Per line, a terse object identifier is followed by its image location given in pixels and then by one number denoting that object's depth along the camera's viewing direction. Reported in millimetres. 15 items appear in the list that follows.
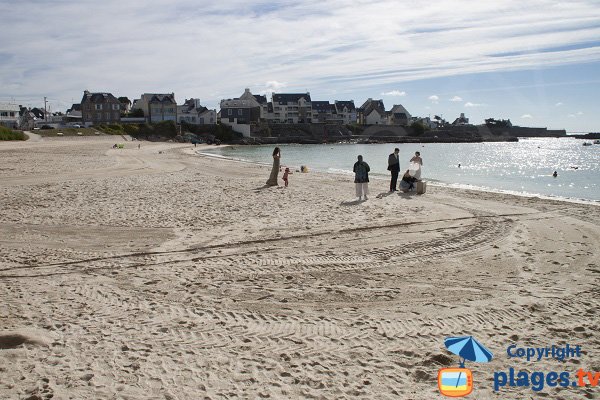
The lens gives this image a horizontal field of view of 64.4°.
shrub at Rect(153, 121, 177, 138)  100875
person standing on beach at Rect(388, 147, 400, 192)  19438
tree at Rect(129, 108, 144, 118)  119662
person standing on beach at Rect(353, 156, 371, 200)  17062
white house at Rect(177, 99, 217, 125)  122938
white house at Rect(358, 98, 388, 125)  156625
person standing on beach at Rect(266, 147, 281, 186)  20656
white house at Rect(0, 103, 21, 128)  93894
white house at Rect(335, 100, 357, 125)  147500
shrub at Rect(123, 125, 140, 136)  96000
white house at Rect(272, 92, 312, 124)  140625
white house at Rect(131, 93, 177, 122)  119625
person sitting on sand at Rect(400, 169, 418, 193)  20078
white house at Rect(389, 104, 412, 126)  159175
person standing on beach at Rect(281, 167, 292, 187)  20734
